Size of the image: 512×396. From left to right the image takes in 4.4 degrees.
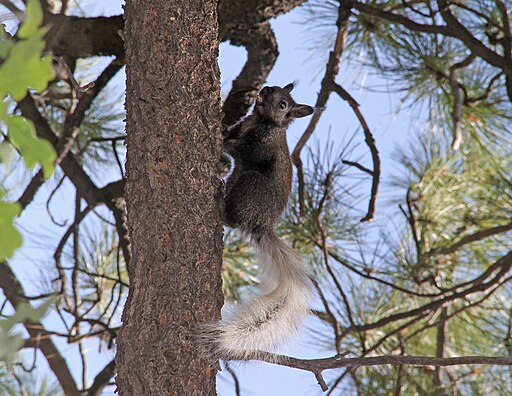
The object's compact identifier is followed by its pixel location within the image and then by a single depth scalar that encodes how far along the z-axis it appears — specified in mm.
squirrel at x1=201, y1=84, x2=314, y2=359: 10894
